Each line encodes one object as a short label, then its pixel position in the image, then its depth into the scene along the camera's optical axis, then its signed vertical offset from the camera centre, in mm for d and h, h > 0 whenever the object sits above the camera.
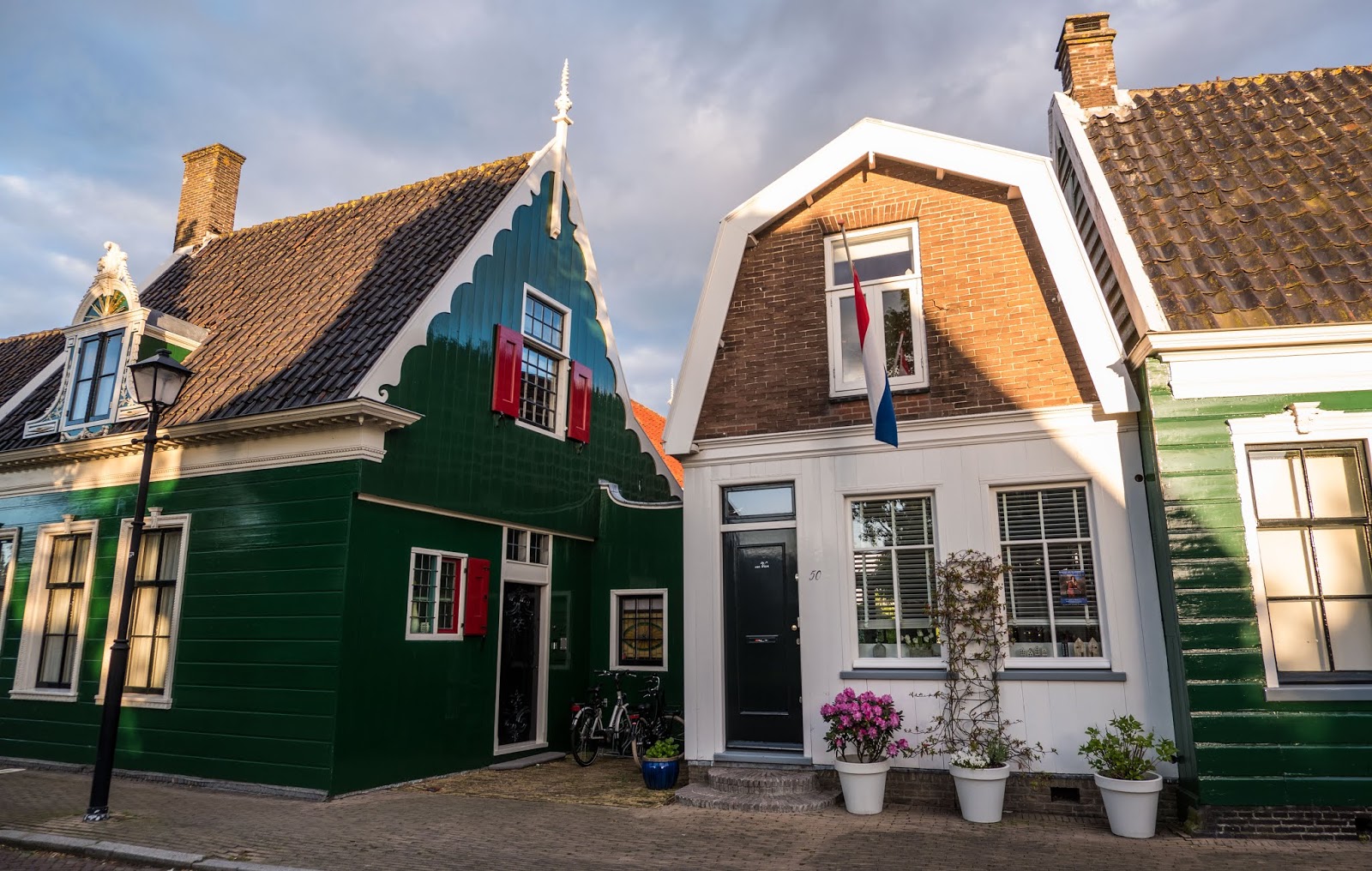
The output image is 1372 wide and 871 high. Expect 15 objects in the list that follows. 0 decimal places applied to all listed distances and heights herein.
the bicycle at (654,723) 11318 -1219
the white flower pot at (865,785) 7586 -1337
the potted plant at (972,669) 7523 -352
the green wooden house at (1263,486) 6637 +1138
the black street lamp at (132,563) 7684 +615
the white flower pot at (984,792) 7211 -1333
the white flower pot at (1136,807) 6672 -1345
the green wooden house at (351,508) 9531 +1552
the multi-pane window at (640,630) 12703 -3
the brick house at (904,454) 7707 +1654
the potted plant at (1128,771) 6688 -1107
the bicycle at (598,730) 11289 -1279
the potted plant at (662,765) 9062 -1384
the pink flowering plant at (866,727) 7656 -843
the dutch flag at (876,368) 7816 +2344
